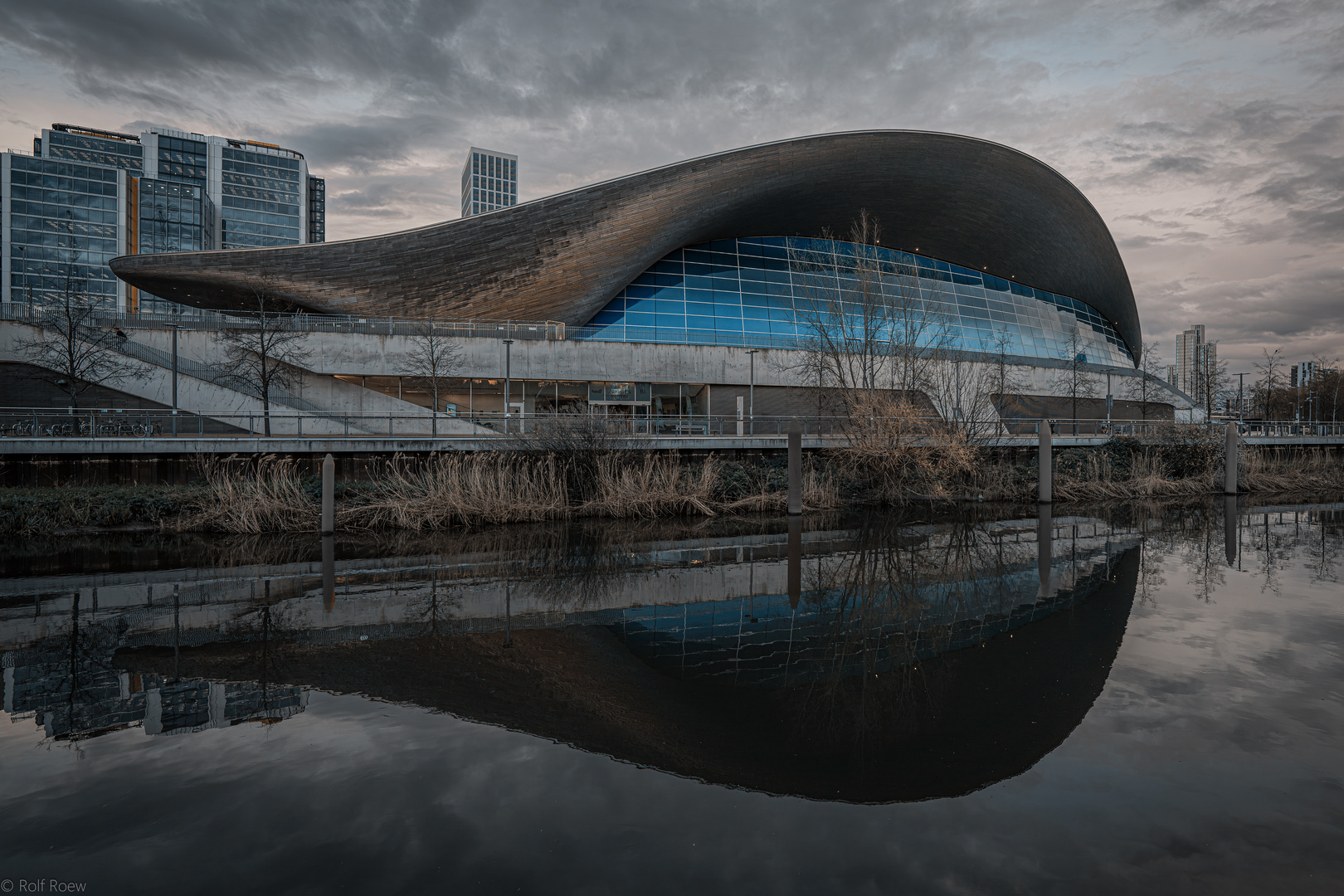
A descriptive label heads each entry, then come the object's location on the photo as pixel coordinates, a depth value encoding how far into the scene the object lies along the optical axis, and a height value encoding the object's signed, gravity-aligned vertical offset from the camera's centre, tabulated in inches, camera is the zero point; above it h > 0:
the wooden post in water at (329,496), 484.1 -35.7
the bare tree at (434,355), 1119.6 +149.7
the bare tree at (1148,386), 1553.9 +148.5
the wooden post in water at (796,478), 595.2 -26.0
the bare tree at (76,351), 970.7 +137.5
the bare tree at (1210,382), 1588.3 +165.8
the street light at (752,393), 1125.7 +92.8
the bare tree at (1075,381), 1379.4 +140.4
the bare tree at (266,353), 1034.1 +144.5
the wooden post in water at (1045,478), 682.2 -28.7
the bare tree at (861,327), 697.0 +151.8
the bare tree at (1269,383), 1662.2 +172.1
